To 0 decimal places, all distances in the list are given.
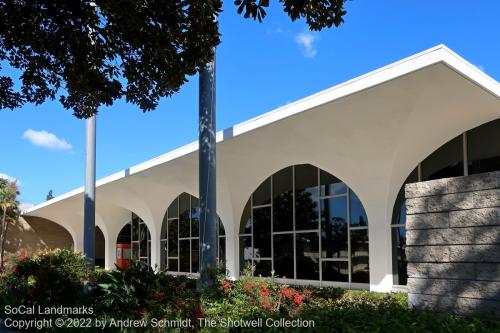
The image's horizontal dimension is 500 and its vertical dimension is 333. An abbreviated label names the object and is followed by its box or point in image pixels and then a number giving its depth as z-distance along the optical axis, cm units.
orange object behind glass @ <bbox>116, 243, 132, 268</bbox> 3234
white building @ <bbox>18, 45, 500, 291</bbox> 1066
